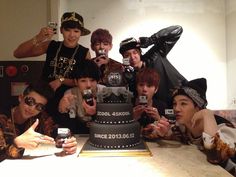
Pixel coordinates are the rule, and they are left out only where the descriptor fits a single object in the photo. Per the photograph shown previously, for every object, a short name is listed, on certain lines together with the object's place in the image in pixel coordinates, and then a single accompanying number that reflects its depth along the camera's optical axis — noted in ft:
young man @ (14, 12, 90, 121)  7.46
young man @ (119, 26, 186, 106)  7.59
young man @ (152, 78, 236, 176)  5.49
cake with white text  6.01
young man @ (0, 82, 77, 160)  6.91
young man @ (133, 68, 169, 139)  7.36
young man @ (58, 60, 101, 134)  7.51
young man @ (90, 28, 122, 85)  7.63
